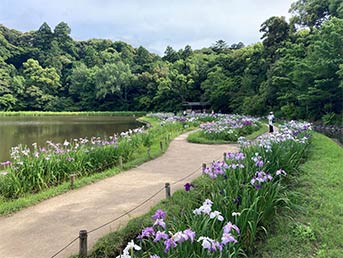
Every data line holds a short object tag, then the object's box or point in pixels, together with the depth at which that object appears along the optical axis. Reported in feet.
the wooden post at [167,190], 16.49
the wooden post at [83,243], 10.62
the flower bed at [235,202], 8.37
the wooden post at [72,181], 20.29
